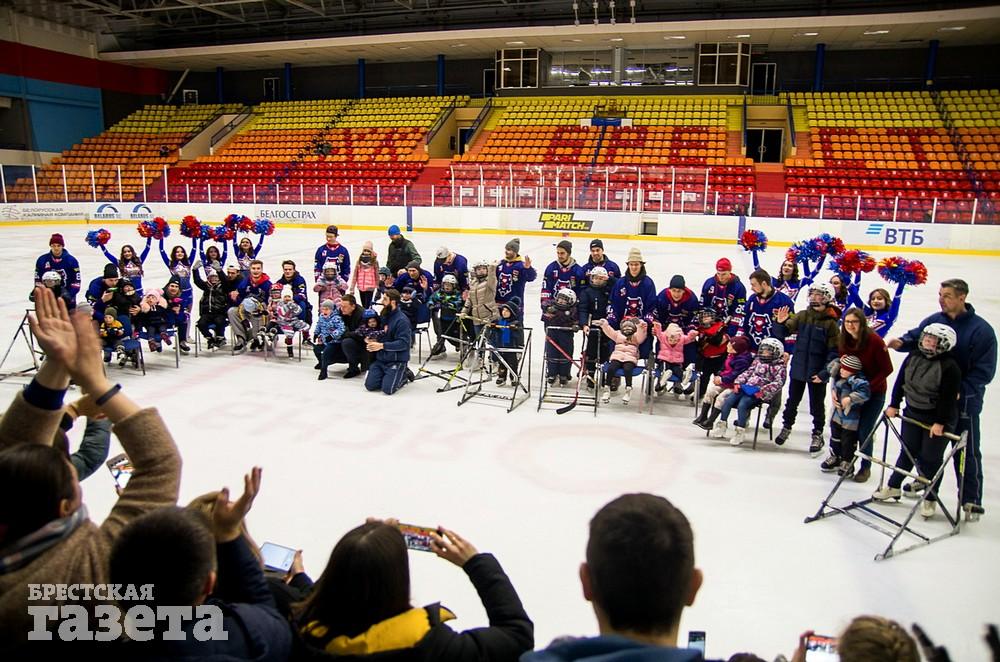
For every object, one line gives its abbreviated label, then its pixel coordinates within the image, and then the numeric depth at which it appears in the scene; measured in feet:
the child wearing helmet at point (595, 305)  27.04
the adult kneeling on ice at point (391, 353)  26.86
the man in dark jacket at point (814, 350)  20.79
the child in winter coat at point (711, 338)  24.30
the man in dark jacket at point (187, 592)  5.57
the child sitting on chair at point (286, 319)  30.93
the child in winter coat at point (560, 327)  26.66
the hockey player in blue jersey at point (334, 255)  34.30
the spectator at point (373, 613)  6.42
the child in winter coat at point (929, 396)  15.84
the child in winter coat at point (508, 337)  27.14
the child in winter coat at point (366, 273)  34.86
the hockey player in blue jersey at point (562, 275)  28.45
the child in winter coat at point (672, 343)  24.85
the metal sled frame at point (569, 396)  25.47
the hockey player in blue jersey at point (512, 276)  28.73
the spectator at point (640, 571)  5.22
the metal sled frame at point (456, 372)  27.37
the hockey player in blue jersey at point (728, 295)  24.47
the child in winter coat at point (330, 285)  32.35
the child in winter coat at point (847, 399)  18.43
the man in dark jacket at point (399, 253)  35.47
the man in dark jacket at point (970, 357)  16.21
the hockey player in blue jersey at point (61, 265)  30.94
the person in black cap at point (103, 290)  28.35
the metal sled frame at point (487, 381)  25.89
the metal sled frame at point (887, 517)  15.40
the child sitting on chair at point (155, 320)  29.45
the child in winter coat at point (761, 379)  20.95
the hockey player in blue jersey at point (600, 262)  28.17
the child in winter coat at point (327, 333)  29.01
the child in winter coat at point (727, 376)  22.18
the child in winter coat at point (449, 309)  30.58
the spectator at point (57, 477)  5.77
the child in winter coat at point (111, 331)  27.89
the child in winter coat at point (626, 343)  25.21
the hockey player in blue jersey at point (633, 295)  26.43
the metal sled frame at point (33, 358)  27.43
